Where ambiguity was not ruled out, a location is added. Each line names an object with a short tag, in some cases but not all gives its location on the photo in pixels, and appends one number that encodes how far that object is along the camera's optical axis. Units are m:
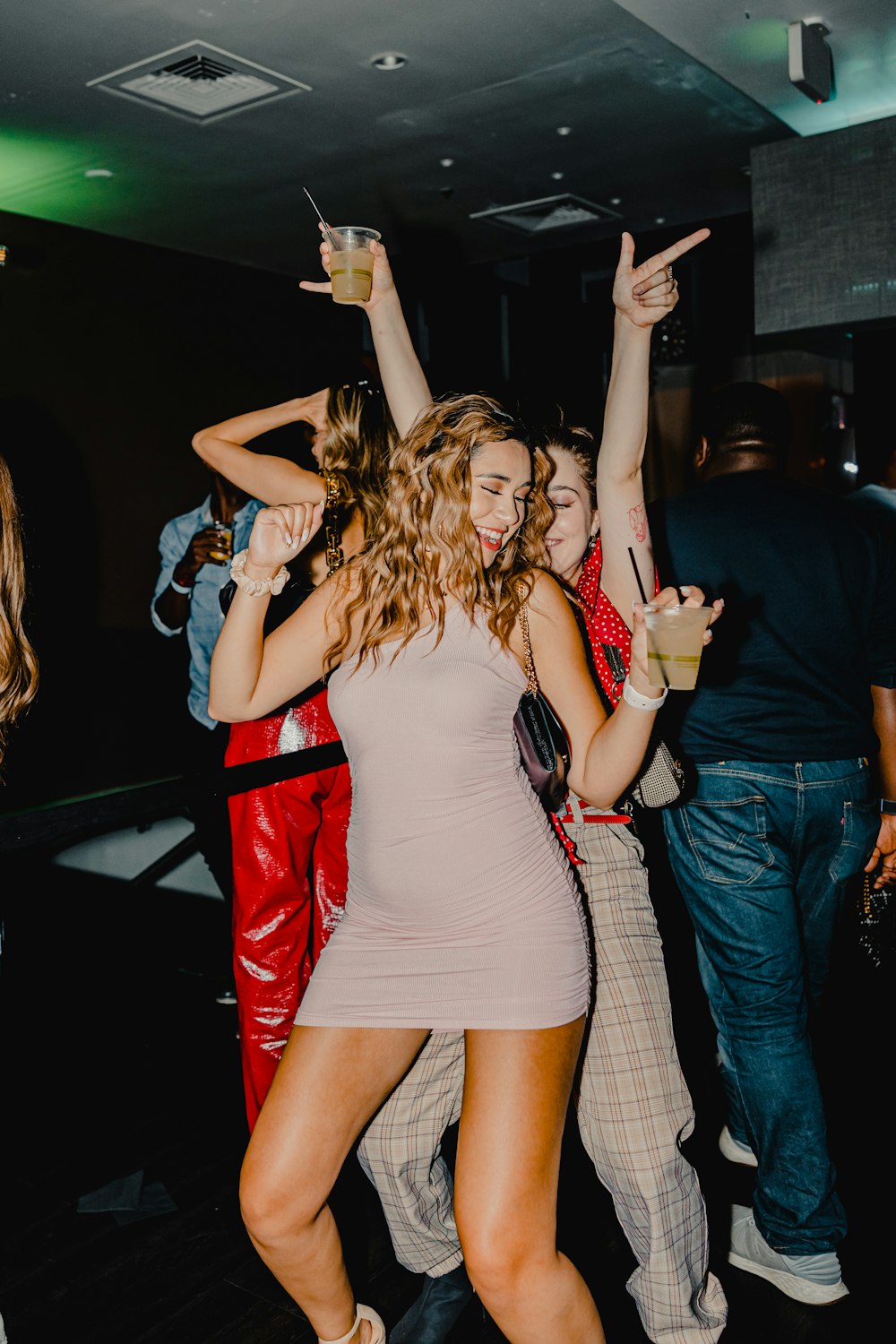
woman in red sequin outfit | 2.55
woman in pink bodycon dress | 1.61
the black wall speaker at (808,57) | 3.67
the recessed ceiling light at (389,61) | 3.77
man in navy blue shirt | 2.26
